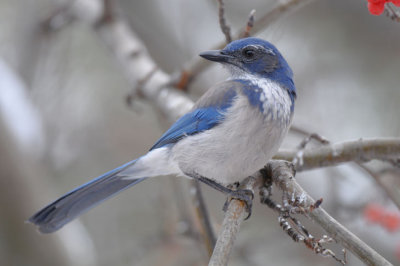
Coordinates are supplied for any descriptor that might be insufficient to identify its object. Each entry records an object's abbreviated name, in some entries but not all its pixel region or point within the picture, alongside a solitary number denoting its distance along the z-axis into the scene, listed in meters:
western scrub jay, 7.09
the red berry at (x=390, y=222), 9.85
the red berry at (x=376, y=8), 5.93
